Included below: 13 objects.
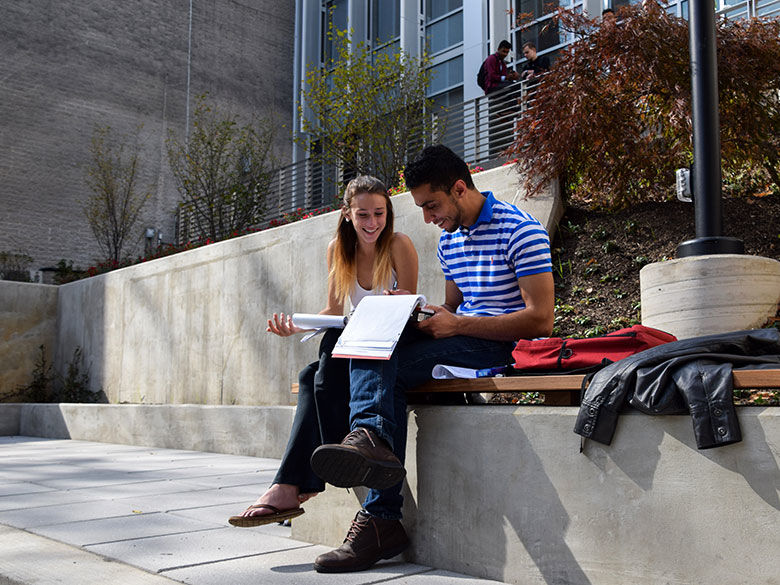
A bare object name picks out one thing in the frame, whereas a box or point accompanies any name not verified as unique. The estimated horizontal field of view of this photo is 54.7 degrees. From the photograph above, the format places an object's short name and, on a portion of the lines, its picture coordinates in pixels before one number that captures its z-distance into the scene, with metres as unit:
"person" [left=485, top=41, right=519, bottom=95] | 11.41
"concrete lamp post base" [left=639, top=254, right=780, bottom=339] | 4.41
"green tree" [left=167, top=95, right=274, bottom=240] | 13.58
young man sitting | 2.47
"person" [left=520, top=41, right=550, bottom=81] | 10.57
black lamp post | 4.42
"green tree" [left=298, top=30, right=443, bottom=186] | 11.20
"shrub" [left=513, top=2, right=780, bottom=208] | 5.68
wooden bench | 2.37
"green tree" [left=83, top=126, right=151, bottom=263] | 15.68
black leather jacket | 1.98
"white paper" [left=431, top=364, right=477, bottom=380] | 2.74
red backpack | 2.46
